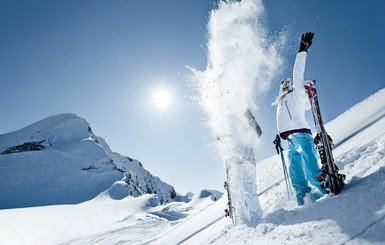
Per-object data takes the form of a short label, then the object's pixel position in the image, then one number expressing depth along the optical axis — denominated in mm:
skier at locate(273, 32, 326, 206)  3297
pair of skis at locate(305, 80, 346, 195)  2646
